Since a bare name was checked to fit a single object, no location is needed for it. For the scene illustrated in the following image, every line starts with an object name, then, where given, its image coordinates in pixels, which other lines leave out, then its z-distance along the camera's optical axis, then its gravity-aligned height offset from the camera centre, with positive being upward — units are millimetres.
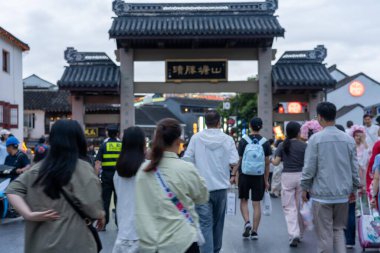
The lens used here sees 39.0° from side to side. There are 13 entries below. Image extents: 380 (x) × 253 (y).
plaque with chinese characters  16156 +1754
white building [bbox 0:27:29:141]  28812 +2698
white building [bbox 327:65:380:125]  53250 +3413
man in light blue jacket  6359 -593
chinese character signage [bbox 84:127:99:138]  25031 -91
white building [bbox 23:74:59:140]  45594 +1770
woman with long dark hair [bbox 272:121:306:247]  8844 -796
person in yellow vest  9938 -573
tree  54938 +2193
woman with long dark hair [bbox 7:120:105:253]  3869 -506
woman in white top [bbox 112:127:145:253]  5426 -589
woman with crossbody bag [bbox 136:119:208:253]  4191 -580
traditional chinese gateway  15867 +2155
